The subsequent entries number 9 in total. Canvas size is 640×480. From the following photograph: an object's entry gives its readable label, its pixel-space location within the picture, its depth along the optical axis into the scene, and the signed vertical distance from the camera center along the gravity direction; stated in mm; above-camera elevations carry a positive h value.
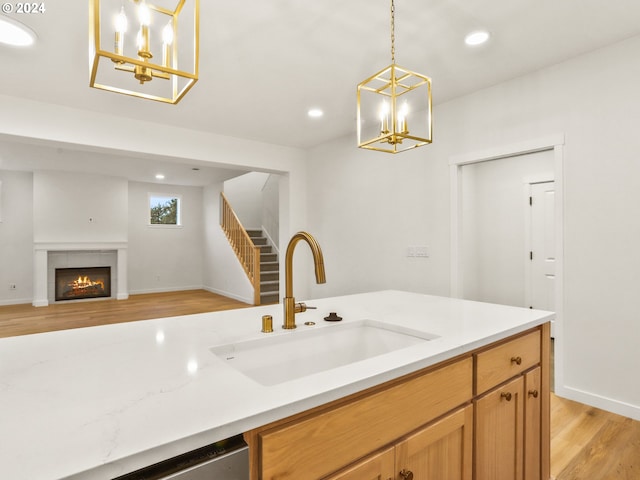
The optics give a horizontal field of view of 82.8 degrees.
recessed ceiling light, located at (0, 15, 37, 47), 2260 +1358
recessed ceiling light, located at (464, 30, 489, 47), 2395 +1367
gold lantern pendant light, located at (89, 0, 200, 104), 1028 +1353
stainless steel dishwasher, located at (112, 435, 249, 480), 617 -397
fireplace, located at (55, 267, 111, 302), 7281 -868
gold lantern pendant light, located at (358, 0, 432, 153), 3320 +1392
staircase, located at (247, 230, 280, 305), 7067 -635
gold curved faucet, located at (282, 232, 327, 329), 1274 -161
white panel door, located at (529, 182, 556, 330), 4426 -86
